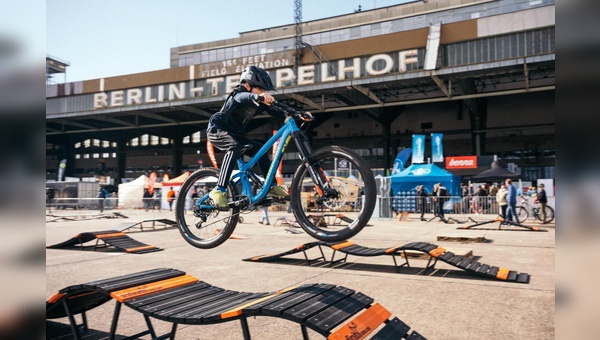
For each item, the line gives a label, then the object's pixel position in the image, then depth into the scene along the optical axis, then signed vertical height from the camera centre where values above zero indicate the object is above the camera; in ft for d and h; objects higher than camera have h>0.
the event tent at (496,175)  94.94 +0.42
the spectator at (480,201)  100.53 -5.93
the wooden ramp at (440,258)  34.32 -7.48
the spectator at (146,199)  125.18 -6.30
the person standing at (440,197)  90.22 -4.56
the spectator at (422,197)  97.09 -4.73
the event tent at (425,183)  102.12 -1.55
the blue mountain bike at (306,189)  9.76 -0.37
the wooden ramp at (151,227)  80.00 -10.10
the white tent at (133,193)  135.95 -4.88
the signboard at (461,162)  134.31 +4.93
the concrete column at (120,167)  196.13 +5.87
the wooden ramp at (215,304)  16.51 -5.77
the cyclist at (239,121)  10.59 +1.67
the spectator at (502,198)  78.22 -4.07
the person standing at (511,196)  76.18 -3.64
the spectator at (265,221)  82.28 -8.82
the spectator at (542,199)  79.83 -4.43
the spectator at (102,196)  124.57 -5.67
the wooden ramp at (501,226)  64.90 -8.96
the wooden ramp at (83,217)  102.35 -10.05
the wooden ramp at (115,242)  50.60 -8.14
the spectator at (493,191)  100.60 -3.48
